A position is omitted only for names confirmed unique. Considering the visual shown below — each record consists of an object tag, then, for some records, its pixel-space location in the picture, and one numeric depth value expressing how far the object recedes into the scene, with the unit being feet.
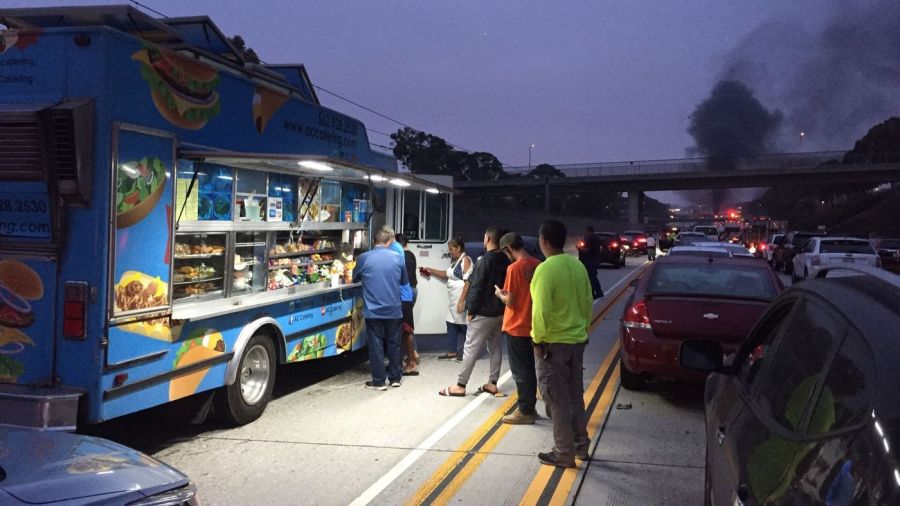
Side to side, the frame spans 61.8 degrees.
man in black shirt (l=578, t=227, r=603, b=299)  55.16
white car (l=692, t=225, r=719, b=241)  144.71
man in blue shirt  27.58
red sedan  25.20
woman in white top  32.53
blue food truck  17.46
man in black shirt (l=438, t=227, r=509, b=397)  26.27
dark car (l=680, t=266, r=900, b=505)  5.63
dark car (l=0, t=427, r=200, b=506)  8.79
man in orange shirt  22.82
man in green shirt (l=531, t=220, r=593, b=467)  19.03
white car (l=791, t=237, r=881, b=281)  71.05
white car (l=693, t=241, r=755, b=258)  50.01
